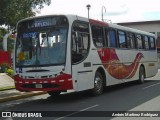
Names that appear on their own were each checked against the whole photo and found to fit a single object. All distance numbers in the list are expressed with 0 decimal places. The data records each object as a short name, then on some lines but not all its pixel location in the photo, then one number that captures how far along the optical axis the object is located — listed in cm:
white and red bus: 1389
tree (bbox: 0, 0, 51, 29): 1711
